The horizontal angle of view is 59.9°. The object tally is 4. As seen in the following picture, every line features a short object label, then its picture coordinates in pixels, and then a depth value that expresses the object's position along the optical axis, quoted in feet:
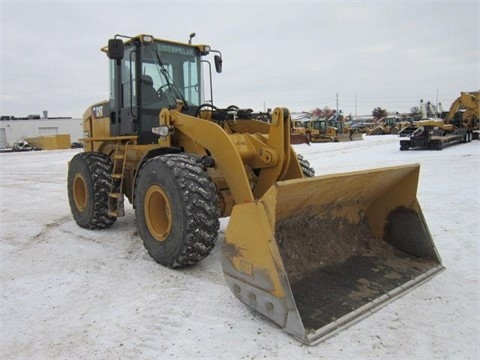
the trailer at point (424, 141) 62.44
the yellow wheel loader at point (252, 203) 10.55
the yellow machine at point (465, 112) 77.71
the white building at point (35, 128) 170.09
